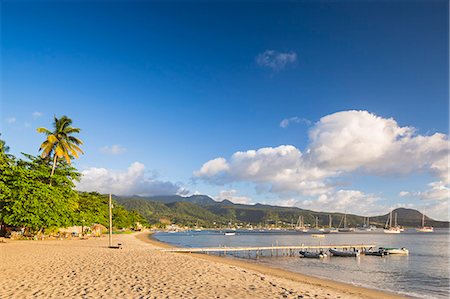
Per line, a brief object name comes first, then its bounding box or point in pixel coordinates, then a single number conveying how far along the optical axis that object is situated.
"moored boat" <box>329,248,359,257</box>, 49.00
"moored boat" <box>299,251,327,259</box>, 45.94
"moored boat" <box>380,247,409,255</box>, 52.94
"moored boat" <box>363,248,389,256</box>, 52.34
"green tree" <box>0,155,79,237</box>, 35.47
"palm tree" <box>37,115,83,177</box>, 42.22
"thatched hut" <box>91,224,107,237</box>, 65.05
